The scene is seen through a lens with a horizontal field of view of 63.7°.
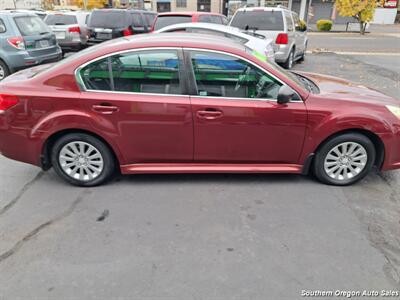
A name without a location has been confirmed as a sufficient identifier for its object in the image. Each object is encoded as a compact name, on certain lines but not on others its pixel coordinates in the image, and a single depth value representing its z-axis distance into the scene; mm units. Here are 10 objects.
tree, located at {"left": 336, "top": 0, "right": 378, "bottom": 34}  22184
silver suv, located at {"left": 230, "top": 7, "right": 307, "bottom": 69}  9086
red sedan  3312
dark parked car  11156
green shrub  28308
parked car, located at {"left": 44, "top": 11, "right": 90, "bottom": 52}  11570
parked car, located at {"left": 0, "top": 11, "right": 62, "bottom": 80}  7527
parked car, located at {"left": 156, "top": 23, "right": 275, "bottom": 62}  6852
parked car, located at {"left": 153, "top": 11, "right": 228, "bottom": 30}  8875
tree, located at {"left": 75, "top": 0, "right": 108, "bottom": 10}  37969
